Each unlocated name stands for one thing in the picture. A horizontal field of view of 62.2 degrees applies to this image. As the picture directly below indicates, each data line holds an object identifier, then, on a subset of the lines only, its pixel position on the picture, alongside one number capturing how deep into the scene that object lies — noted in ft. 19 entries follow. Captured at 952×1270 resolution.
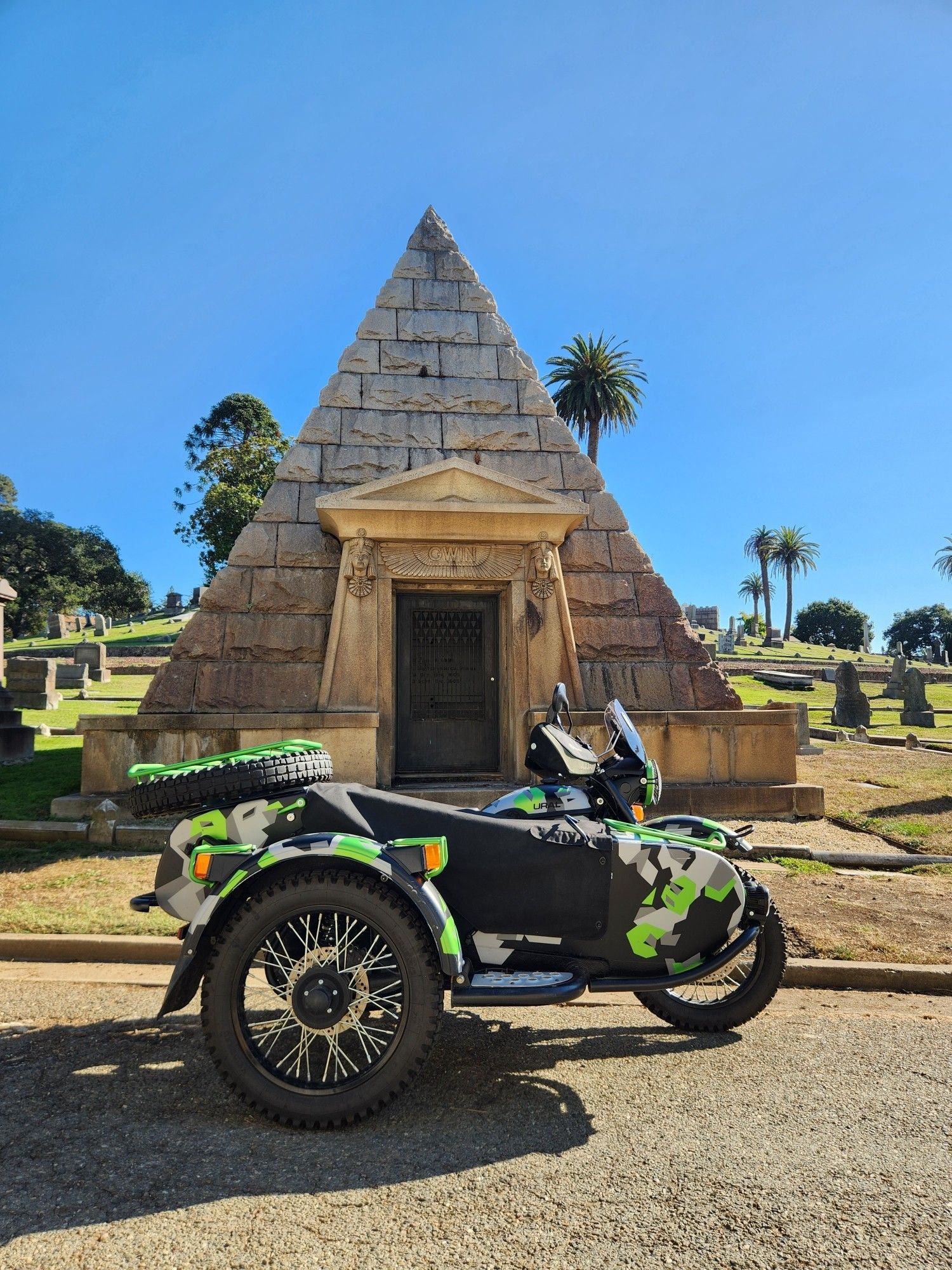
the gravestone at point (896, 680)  103.91
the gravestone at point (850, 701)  74.33
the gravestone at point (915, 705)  77.05
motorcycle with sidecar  9.42
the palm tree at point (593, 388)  132.87
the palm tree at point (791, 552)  302.25
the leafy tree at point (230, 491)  88.94
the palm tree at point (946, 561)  290.97
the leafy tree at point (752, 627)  273.25
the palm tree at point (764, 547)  305.12
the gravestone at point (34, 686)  65.67
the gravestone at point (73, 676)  88.79
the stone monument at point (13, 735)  39.91
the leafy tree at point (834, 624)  267.80
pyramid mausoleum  29.07
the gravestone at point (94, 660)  94.79
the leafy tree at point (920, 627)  289.94
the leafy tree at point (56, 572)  177.27
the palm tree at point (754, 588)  317.01
